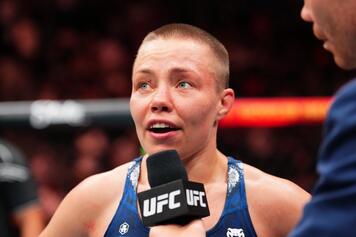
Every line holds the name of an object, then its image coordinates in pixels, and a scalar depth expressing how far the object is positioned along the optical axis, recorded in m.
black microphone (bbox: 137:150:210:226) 2.47
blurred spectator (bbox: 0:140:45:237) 3.65
